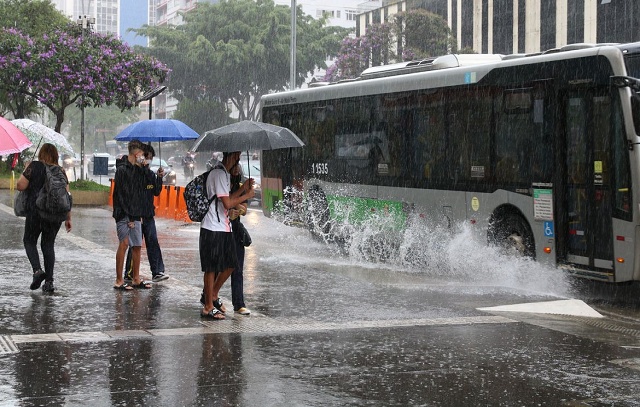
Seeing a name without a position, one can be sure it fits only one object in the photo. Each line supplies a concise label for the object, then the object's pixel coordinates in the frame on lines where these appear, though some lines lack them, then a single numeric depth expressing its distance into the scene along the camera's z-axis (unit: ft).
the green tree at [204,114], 258.16
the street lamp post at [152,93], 85.62
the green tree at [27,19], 136.05
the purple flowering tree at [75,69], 107.45
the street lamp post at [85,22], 113.39
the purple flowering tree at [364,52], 200.75
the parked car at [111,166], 184.47
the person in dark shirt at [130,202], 38.42
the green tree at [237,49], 229.45
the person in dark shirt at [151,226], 39.14
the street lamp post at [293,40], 121.08
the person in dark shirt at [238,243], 32.30
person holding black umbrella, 31.73
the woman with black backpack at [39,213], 37.60
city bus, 38.60
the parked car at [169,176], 135.98
